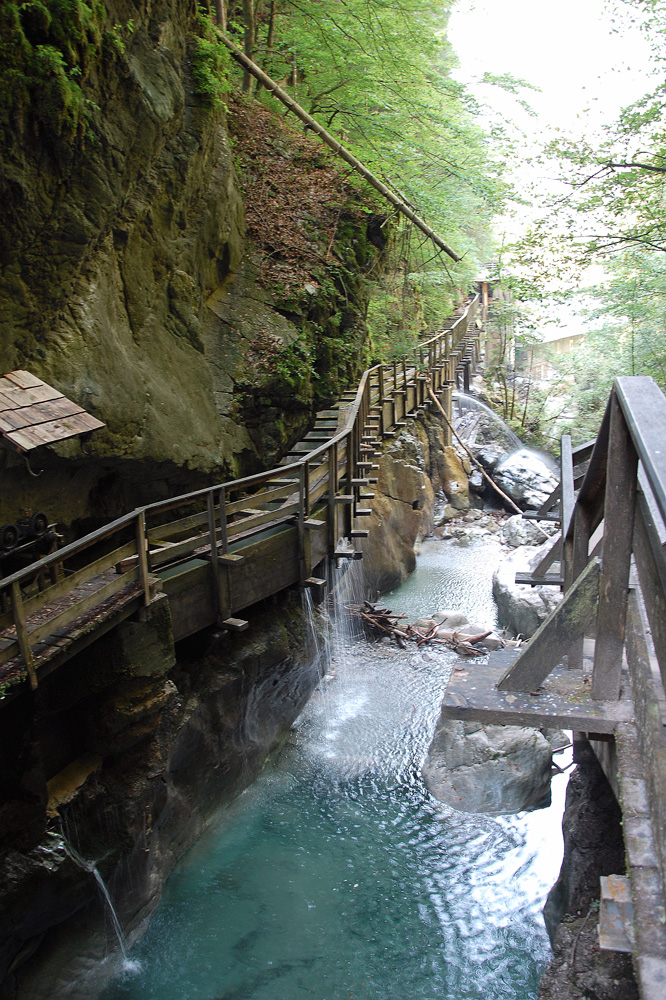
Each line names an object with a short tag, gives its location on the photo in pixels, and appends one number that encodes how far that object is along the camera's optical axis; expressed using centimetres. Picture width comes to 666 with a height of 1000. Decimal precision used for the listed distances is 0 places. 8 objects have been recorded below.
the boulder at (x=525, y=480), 1986
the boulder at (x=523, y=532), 1617
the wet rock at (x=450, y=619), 1194
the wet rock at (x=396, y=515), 1311
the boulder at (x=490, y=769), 762
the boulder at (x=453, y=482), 1931
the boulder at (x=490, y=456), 2132
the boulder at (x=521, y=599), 1145
